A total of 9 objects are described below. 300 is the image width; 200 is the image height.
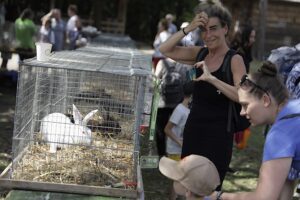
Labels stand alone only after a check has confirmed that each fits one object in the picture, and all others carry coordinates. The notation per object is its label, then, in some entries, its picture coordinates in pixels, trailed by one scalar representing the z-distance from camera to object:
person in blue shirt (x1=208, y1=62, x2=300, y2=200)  2.30
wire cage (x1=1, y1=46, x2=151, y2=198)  3.49
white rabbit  3.76
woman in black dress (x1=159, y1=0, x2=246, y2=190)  3.72
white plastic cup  3.69
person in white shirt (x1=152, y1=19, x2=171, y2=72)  11.78
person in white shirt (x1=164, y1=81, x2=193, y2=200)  5.43
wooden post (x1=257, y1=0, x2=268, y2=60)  26.30
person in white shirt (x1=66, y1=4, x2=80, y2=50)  15.43
